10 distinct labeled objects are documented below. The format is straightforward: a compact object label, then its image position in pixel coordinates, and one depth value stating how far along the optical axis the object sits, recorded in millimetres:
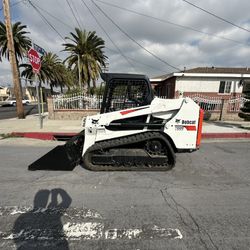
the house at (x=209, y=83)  18234
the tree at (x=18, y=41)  23000
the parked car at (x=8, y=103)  36275
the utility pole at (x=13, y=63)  11188
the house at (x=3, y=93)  61000
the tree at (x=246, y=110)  8867
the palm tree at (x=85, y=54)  23609
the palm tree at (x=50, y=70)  35000
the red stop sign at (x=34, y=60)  8461
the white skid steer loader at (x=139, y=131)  4312
